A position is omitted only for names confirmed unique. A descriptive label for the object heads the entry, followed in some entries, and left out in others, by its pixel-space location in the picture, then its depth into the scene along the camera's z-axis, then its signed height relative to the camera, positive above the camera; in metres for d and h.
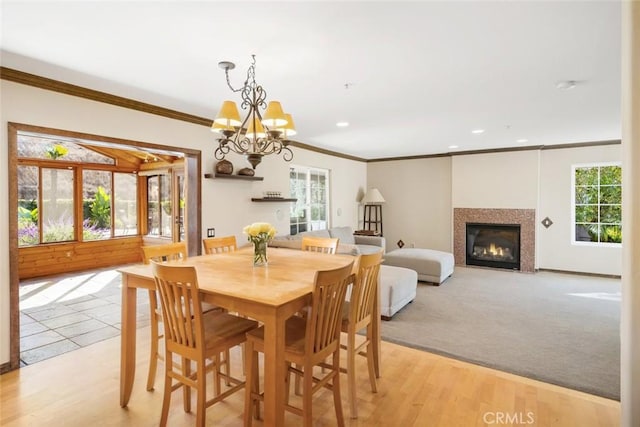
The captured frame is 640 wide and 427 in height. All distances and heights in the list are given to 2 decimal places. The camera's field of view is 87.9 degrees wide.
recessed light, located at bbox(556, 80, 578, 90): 2.93 +1.13
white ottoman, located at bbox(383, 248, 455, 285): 5.29 -0.86
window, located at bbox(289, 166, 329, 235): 6.09 +0.25
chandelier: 2.29 +0.61
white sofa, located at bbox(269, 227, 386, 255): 4.59 -0.50
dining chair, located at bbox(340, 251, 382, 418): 2.10 -0.71
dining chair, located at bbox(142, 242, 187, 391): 2.17 -0.45
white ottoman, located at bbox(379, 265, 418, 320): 3.78 -0.94
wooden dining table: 1.63 -0.44
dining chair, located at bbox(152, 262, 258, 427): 1.76 -0.73
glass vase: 2.46 -0.32
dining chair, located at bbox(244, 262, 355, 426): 1.76 -0.75
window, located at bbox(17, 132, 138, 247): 5.84 +0.32
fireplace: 6.57 -0.71
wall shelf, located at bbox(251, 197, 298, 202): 4.85 +0.17
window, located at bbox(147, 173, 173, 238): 7.05 +0.12
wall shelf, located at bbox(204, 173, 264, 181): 4.17 +0.46
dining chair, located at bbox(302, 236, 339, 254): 3.23 -0.34
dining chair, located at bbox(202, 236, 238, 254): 3.14 -0.33
